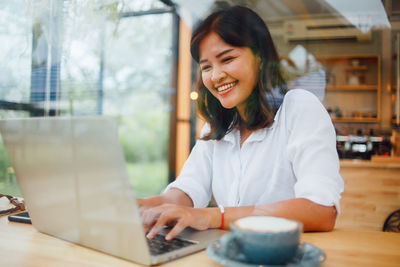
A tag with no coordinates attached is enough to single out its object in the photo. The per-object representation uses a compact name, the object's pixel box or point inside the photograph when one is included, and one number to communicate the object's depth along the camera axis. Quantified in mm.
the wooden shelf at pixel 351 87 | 4113
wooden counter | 2453
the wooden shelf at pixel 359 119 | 4004
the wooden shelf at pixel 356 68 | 4117
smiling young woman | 771
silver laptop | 476
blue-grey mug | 423
